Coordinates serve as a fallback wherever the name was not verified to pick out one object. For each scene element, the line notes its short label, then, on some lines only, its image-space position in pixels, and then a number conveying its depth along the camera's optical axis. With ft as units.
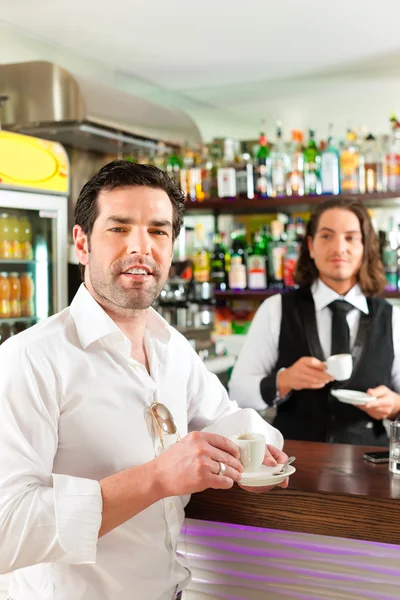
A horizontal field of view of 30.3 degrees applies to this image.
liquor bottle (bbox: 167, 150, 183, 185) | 17.20
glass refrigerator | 12.16
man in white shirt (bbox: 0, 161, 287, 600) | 4.18
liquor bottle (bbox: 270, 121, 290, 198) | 15.96
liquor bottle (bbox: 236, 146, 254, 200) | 16.29
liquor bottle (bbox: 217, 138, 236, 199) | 16.39
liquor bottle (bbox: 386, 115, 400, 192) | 14.83
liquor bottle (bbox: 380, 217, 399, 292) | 15.01
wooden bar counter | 5.37
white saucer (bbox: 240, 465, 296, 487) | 4.98
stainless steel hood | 13.85
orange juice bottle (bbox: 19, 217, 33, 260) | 13.16
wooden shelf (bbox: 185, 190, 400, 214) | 14.85
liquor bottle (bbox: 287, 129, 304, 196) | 15.78
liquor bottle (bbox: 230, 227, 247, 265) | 17.28
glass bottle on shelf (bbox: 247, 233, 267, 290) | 16.51
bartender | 8.93
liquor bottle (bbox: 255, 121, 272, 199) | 16.08
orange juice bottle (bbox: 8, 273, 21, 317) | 12.93
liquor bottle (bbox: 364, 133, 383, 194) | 14.99
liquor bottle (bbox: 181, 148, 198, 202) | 16.97
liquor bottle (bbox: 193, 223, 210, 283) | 17.04
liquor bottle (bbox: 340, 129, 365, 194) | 15.03
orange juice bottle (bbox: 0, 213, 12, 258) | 12.72
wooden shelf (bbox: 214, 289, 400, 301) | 16.37
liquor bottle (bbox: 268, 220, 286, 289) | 16.33
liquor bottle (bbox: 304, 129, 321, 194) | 15.47
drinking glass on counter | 6.11
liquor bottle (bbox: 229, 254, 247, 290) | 16.67
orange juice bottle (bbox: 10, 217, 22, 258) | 12.90
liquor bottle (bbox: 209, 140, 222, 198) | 16.80
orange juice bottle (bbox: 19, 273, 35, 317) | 13.17
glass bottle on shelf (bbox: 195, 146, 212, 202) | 16.87
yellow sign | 11.98
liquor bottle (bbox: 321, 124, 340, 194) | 15.11
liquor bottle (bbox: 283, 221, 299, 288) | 16.03
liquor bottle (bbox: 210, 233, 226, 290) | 17.07
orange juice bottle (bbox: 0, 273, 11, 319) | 12.75
